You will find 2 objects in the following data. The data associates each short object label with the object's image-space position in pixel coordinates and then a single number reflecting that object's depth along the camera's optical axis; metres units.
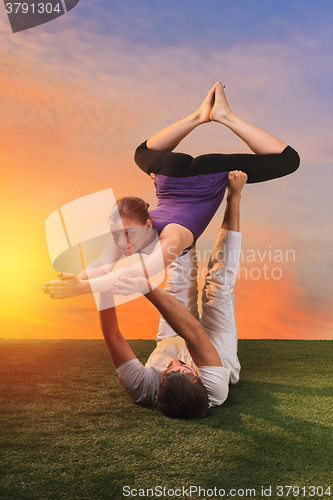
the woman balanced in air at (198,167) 2.34
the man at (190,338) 1.79
